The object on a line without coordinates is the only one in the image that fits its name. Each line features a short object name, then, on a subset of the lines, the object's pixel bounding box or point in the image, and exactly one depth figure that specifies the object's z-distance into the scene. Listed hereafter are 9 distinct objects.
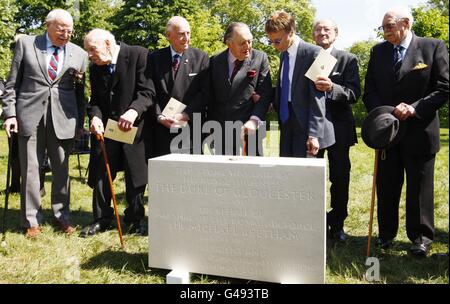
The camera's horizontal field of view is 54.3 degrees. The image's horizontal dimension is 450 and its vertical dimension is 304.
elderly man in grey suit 5.00
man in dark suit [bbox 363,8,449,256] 4.25
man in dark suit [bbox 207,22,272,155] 4.79
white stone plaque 3.58
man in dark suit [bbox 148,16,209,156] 5.02
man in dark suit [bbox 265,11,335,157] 4.40
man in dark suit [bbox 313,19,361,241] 4.87
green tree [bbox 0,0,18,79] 10.57
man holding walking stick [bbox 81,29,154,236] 4.93
